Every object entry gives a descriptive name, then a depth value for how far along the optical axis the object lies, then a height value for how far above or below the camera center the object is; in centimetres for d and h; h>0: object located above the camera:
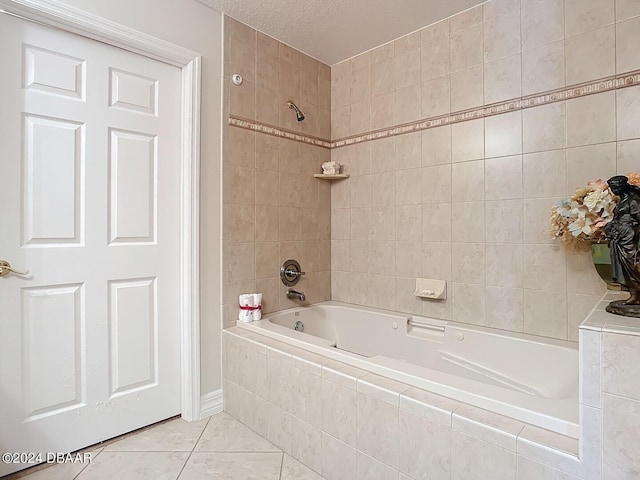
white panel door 159 +1
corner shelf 275 +50
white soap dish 228 -31
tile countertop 94 -23
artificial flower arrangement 147 +11
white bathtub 117 -56
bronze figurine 108 -1
